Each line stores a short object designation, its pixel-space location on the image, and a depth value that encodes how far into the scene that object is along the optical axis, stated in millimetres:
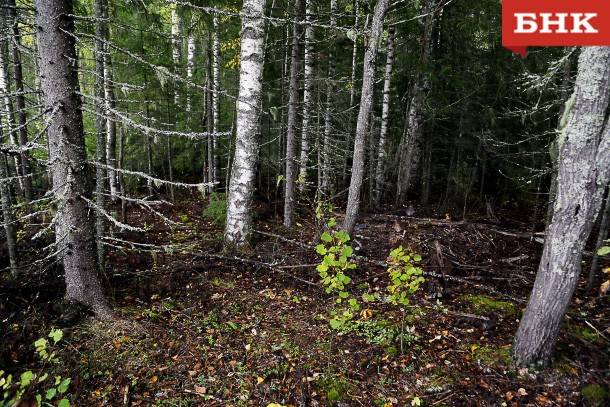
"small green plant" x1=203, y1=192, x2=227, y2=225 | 9547
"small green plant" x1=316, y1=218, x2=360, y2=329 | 4273
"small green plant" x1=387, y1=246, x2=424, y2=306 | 4430
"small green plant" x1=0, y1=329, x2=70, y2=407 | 2869
